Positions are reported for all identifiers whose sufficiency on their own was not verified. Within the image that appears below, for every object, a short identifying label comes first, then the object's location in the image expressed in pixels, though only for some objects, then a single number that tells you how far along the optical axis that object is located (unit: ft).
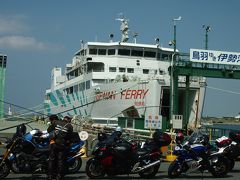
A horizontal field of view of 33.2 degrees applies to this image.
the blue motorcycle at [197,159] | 28.25
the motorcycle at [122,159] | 26.89
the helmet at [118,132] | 28.70
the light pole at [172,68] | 67.26
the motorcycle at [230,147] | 30.01
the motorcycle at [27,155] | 26.96
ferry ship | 78.23
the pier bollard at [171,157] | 40.54
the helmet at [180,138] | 34.35
